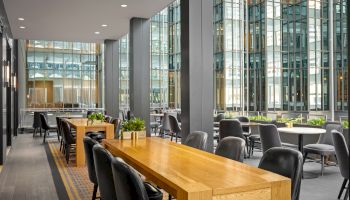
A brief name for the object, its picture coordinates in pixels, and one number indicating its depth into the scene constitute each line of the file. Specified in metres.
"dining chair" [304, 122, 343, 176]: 5.90
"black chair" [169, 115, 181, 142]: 9.79
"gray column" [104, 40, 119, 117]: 12.10
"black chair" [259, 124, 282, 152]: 6.00
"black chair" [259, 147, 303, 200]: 2.55
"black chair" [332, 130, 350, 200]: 4.27
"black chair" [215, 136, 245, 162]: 3.32
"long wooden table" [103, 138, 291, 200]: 2.07
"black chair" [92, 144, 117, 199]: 2.67
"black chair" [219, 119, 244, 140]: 7.16
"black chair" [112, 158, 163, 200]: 2.12
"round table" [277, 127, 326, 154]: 6.05
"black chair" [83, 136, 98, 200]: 3.57
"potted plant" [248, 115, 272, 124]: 9.08
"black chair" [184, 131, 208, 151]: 4.07
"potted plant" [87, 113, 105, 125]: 7.98
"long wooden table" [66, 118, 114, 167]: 7.08
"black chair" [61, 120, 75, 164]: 7.35
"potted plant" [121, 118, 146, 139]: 4.42
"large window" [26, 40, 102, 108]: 21.33
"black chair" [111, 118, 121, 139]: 7.40
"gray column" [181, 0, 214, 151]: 5.83
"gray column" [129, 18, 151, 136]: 9.05
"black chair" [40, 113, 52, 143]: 11.12
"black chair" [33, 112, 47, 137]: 12.52
